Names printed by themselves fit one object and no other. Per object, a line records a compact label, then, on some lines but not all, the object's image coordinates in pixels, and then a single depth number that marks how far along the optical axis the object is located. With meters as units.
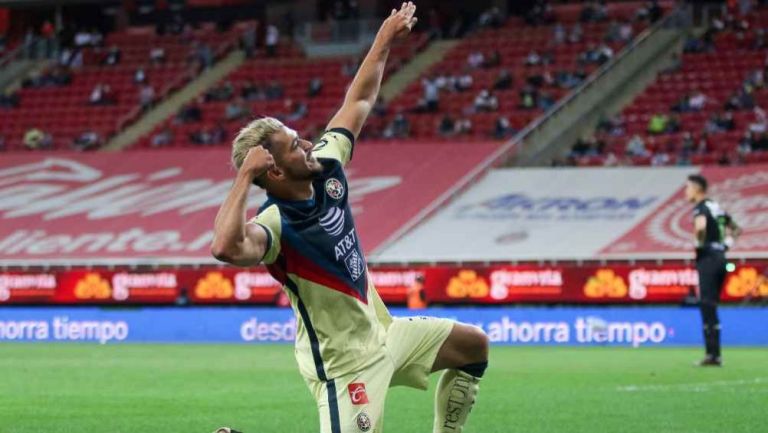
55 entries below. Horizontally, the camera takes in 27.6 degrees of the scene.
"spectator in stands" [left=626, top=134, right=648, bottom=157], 37.19
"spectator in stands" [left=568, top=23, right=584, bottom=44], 43.12
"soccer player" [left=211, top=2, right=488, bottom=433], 7.57
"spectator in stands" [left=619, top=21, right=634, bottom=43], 42.19
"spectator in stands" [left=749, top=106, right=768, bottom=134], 36.12
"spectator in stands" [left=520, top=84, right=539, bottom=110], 40.31
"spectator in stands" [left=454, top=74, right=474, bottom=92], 42.75
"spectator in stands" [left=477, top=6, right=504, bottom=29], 46.62
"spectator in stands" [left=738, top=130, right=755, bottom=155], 35.72
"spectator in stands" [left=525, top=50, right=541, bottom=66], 42.59
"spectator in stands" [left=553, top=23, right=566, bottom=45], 43.47
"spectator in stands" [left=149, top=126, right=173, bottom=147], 44.34
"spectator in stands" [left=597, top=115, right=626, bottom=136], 38.50
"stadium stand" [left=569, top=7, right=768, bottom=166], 36.47
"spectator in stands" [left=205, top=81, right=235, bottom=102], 46.19
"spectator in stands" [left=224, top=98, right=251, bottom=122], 44.58
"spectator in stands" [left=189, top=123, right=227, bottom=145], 43.66
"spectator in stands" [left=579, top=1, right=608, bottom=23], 44.41
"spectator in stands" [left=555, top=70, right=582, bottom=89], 40.50
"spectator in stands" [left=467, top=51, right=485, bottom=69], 44.00
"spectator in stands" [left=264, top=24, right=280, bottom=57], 49.28
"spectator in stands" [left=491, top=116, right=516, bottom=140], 39.50
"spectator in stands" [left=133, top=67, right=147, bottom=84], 49.06
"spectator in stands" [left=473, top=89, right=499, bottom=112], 41.12
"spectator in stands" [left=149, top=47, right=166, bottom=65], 50.39
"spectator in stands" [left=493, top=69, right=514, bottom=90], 42.00
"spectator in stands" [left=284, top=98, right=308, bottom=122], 43.44
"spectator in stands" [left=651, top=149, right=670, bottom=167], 36.59
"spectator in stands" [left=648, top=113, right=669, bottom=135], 37.94
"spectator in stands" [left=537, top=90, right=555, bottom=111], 39.81
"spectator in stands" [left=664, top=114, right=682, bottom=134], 37.81
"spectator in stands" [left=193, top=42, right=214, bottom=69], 49.56
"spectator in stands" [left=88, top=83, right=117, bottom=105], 48.18
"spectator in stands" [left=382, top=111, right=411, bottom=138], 41.44
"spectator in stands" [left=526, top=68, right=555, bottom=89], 41.09
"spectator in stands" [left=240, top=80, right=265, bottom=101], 45.66
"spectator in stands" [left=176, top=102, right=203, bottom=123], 45.38
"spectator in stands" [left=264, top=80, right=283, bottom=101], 45.38
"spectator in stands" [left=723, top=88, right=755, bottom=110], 37.50
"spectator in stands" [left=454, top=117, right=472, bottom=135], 40.59
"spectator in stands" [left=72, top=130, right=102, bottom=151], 45.28
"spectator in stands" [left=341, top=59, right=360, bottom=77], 45.53
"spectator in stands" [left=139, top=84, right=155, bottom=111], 47.44
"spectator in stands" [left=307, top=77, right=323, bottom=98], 44.97
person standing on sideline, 18.22
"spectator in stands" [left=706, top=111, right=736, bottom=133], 36.91
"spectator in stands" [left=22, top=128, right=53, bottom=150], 45.78
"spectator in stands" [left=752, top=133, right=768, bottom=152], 35.56
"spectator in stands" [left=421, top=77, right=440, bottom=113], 42.25
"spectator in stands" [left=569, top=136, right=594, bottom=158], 37.88
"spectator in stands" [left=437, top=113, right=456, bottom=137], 40.75
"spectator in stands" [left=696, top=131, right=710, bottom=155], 36.47
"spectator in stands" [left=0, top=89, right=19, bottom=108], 48.88
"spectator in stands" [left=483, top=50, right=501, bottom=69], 43.62
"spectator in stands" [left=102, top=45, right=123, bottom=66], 50.66
